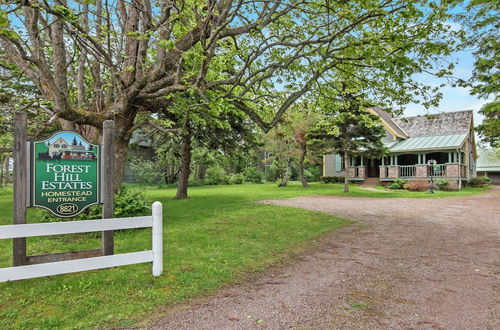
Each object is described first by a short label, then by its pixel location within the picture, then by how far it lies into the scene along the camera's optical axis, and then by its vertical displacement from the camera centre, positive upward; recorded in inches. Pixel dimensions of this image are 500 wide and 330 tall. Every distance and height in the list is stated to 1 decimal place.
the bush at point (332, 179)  1151.0 -51.9
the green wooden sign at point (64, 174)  169.3 -3.7
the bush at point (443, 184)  908.0 -57.8
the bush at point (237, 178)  1245.1 -50.2
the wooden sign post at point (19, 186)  161.3 -10.0
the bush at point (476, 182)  1078.8 -61.8
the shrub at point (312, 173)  1376.7 -32.5
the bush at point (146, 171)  1030.7 -14.3
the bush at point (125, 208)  287.1 -40.8
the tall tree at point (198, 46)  255.8 +116.8
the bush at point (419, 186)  880.9 -61.2
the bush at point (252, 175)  1347.2 -39.5
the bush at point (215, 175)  1166.5 -33.6
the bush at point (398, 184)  950.4 -59.9
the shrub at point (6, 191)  761.7 -60.9
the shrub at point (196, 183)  1087.8 -59.4
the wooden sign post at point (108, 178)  181.9 -6.8
